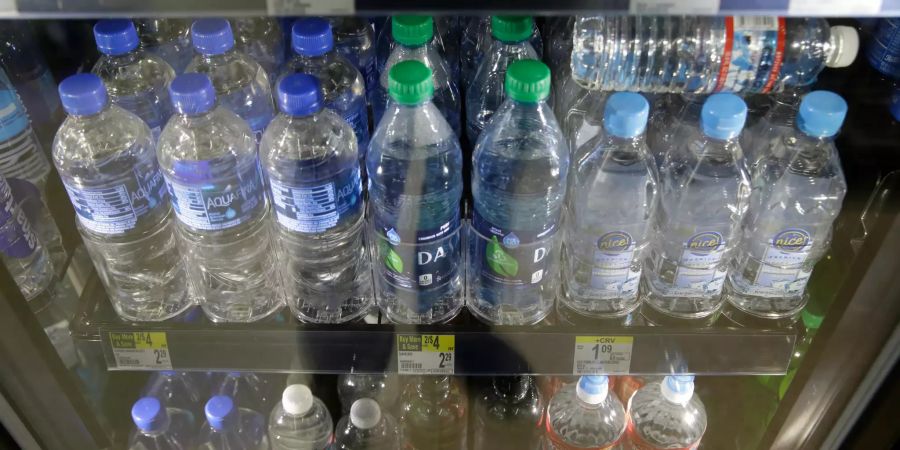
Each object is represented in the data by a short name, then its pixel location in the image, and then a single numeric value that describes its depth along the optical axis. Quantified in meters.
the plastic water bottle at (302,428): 1.59
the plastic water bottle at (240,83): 1.25
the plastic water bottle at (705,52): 1.08
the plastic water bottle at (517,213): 1.12
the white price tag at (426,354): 1.18
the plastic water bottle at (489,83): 1.33
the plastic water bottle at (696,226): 1.14
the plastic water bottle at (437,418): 1.71
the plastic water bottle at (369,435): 1.60
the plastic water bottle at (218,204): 1.07
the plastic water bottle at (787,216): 1.15
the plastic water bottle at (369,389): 1.75
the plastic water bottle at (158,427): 1.34
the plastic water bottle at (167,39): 1.37
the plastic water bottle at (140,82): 1.25
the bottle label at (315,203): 1.07
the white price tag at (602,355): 1.17
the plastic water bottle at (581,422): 1.57
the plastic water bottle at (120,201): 1.08
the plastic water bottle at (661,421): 1.56
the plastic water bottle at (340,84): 1.23
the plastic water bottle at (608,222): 1.15
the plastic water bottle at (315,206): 1.07
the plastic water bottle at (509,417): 1.66
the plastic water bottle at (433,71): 1.16
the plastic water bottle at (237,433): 1.44
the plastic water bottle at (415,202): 1.12
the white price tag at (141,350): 1.18
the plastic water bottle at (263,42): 1.39
